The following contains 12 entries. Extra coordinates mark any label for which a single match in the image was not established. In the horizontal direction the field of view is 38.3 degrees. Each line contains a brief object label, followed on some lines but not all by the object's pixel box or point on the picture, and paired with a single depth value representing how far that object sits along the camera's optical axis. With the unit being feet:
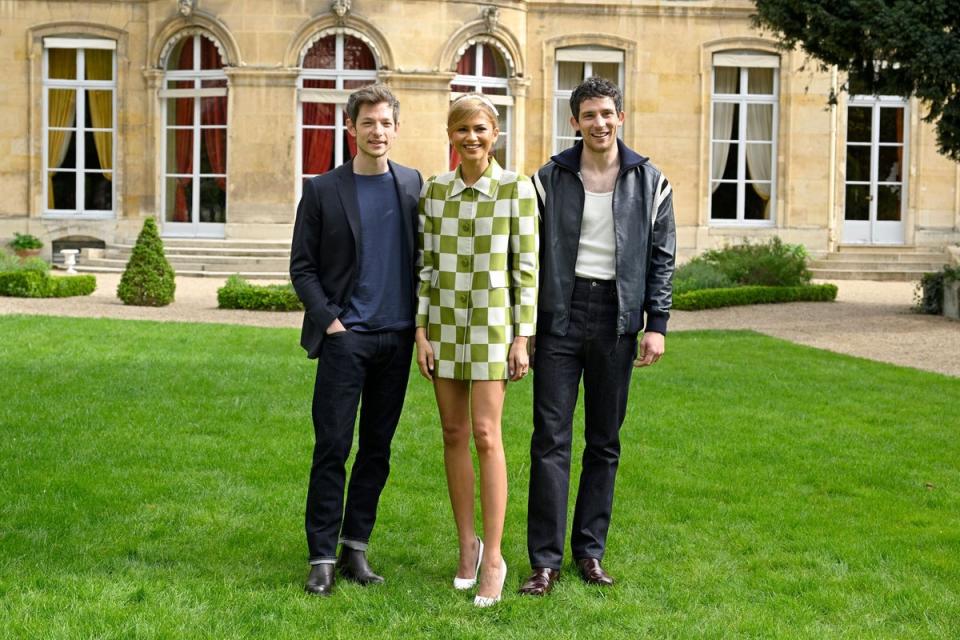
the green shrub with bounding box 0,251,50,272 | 57.57
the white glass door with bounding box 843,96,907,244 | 80.48
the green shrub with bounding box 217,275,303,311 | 52.70
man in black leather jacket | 16.28
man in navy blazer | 16.07
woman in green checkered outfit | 15.64
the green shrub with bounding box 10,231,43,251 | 72.43
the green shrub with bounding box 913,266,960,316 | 53.78
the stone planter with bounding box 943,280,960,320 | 52.34
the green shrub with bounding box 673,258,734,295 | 59.17
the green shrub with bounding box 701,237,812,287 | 61.52
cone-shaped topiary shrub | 52.39
